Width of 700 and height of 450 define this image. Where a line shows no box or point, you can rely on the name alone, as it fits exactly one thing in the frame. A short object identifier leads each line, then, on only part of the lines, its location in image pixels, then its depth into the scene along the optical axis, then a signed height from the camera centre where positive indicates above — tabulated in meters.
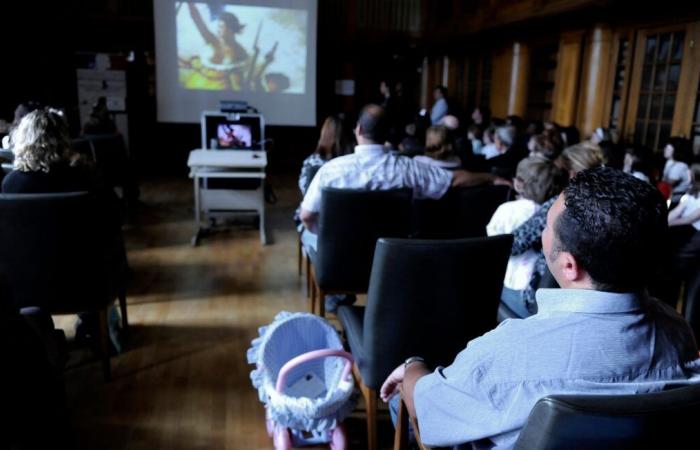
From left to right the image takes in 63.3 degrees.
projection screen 7.74 +0.53
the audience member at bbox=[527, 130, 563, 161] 4.04 -0.27
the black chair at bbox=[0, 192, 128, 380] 2.26 -0.65
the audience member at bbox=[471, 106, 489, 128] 7.49 -0.15
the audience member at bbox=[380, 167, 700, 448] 0.94 -0.37
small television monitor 5.38 -0.33
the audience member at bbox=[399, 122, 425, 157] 5.09 -0.41
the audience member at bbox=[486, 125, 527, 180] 4.60 -0.42
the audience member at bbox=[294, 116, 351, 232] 3.61 -0.27
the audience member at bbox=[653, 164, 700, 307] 3.40 -0.82
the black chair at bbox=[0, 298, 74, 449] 1.39 -0.76
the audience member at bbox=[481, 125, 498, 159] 5.92 -0.41
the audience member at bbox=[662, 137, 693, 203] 4.27 -0.40
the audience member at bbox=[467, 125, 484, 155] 6.51 -0.38
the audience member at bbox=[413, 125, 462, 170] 3.89 -0.30
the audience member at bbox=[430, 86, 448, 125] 7.84 -0.06
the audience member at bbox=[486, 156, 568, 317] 2.45 -0.45
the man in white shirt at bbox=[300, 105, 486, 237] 2.91 -0.36
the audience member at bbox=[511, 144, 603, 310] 2.26 -0.55
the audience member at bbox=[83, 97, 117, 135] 5.45 -0.31
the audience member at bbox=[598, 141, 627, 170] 3.17 -0.31
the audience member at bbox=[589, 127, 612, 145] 5.30 -0.24
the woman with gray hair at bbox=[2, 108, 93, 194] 2.58 -0.31
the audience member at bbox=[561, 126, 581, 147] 5.73 -0.27
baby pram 2.01 -1.04
